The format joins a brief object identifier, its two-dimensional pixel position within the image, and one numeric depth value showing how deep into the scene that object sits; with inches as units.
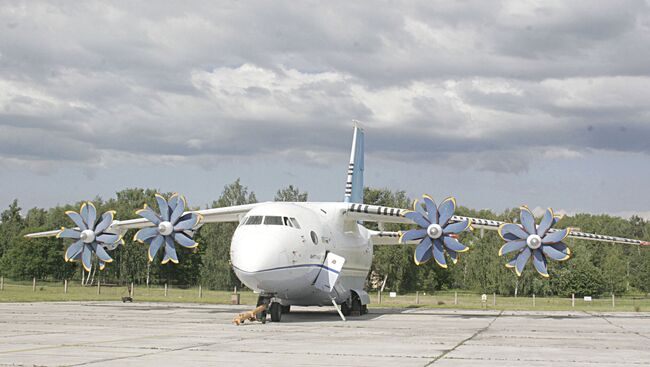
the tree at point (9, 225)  4264.3
